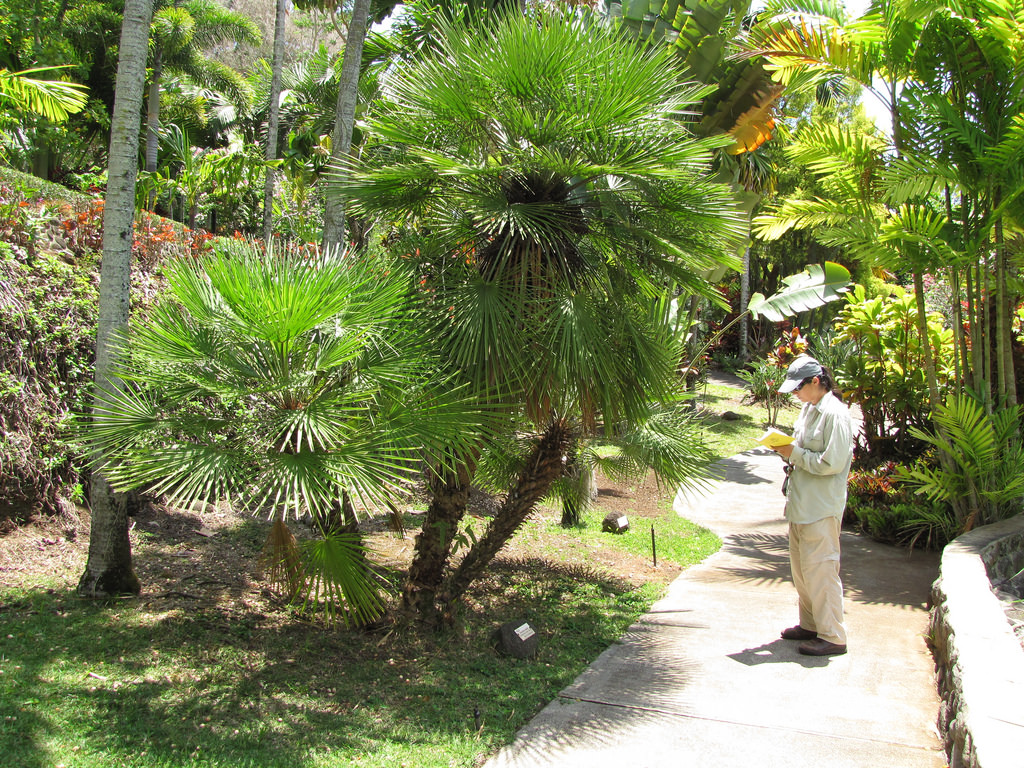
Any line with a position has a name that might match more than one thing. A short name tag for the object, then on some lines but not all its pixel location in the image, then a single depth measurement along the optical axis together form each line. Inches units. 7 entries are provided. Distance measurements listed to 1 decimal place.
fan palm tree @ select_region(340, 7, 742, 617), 170.7
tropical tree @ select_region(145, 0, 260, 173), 798.5
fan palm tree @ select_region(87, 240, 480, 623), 143.4
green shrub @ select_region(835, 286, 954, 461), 332.5
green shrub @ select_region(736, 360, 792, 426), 642.2
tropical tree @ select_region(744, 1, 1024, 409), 243.3
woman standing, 186.7
